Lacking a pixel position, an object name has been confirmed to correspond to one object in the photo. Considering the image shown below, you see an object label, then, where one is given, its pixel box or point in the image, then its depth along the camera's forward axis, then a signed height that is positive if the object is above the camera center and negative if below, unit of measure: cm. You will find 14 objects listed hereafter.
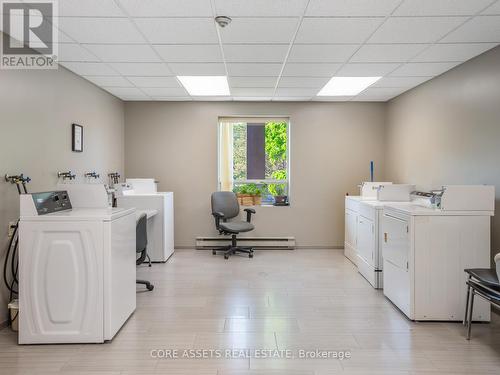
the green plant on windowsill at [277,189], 591 -9
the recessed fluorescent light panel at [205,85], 424 +126
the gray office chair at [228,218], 509 -53
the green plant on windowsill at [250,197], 573 -23
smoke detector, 258 +120
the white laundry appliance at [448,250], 286 -54
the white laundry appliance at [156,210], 473 -38
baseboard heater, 560 -93
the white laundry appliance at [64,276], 246 -64
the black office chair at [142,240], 350 -56
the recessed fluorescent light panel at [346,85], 429 +126
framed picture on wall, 388 +51
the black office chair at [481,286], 238 -72
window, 587 +42
